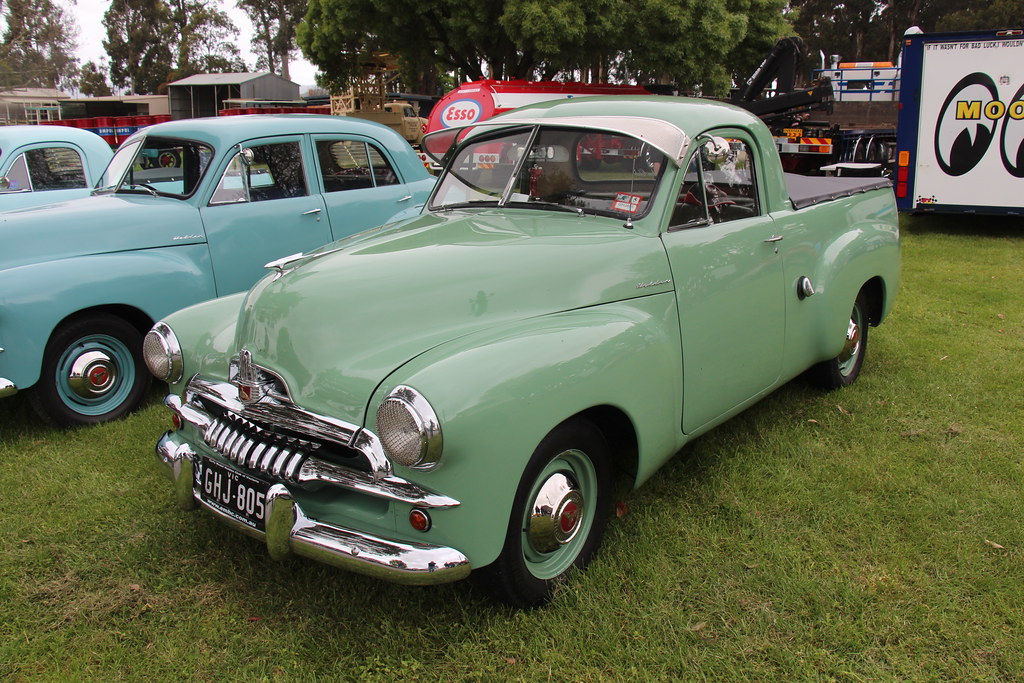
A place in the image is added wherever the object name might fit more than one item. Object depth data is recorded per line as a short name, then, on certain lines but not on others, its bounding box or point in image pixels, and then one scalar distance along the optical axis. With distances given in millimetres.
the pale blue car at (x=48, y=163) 7340
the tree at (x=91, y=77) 65000
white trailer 10141
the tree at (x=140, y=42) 60812
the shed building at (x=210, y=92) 44812
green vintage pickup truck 2480
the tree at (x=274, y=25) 55719
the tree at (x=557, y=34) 18438
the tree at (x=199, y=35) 60812
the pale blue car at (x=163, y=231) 4516
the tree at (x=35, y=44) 50906
